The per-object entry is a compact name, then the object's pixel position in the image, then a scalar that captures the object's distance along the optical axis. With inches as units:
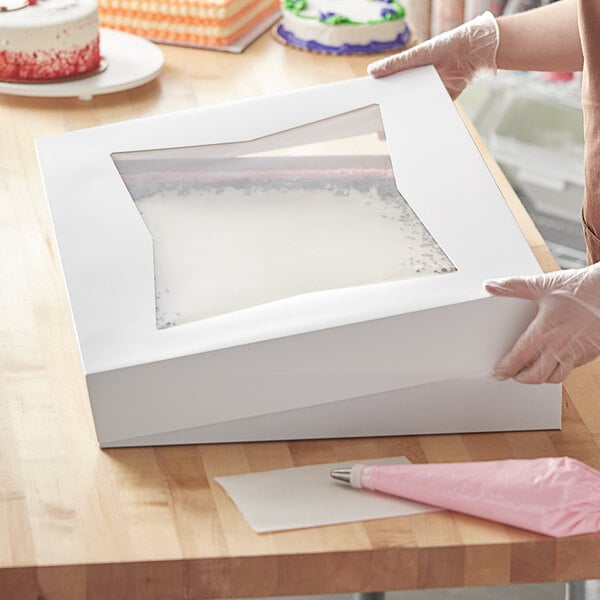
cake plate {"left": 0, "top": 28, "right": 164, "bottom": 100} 125.3
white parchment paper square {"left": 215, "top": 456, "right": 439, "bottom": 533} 90.4
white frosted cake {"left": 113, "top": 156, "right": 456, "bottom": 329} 94.9
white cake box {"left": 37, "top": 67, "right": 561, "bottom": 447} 91.8
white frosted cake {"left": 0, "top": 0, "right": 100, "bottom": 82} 123.5
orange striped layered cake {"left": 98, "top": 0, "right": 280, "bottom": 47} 132.6
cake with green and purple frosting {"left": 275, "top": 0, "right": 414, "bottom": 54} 132.6
